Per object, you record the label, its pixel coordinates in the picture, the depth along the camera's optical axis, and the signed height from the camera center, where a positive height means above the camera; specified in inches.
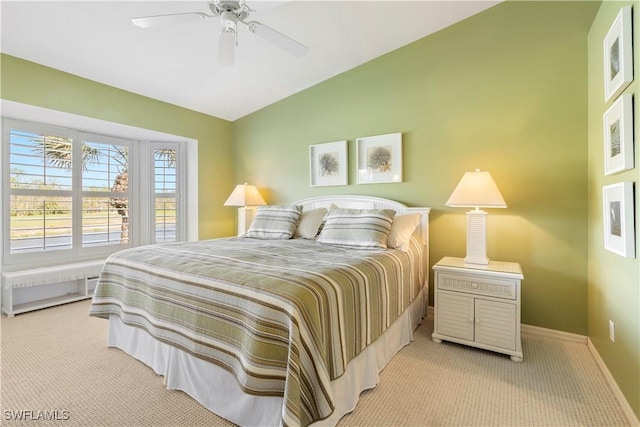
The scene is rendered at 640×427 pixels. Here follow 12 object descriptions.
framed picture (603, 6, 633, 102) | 64.5 +36.8
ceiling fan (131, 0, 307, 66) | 75.1 +49.6
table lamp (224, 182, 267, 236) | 165.0 +6.5
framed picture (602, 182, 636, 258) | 63.4 -1.1
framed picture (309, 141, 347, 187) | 146.6 +25.3
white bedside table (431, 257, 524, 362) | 89.0 -28.8
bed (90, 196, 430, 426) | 54.2 -22.7
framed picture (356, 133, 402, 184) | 131.2 +25.0
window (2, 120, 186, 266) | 135.4 +10.5
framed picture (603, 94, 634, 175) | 64.9 +18.3
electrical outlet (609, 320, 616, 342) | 75.2 -29.9
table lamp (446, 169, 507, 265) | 96.0 +3.7
